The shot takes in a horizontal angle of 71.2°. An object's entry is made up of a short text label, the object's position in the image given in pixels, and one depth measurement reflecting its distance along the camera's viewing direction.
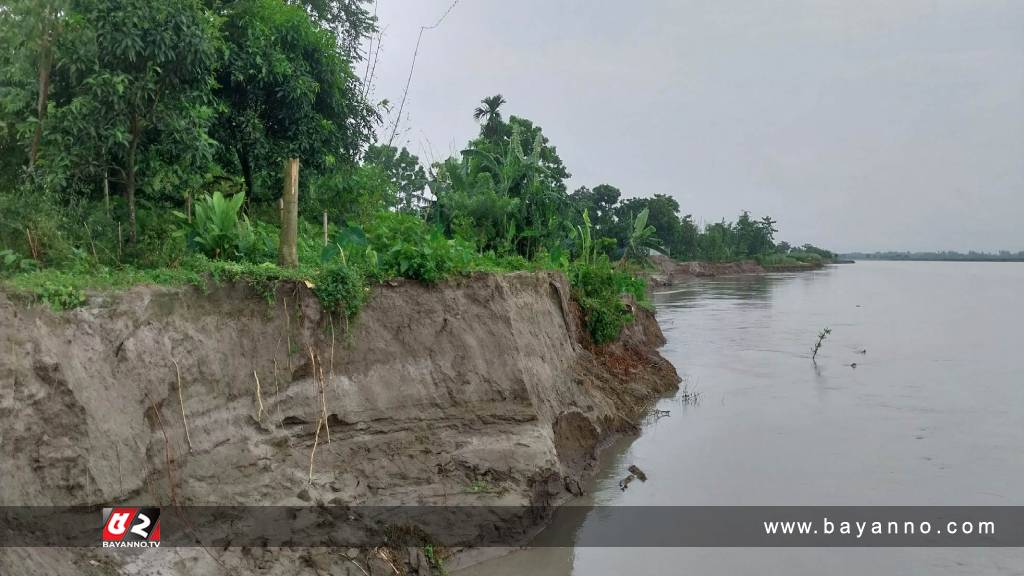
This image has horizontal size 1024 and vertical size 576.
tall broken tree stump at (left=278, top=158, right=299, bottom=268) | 6.92
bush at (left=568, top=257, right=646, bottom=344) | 12.10
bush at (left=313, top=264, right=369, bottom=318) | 6.33
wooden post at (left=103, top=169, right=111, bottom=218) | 7.31
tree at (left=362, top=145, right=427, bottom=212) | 17.85
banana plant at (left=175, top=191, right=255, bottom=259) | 7.02
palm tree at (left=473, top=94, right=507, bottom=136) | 32.09
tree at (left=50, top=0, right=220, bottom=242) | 6.85
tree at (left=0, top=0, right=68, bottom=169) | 6.85
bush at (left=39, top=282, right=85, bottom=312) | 5.03
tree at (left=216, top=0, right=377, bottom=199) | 10.05
